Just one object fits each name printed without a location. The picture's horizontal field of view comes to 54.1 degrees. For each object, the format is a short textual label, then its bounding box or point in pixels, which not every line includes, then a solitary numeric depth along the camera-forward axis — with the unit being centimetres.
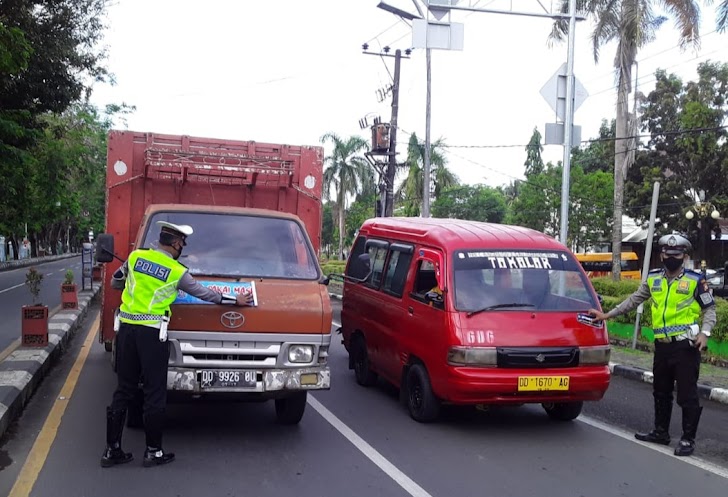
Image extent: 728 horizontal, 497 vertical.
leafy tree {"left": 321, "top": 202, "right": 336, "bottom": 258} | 9161
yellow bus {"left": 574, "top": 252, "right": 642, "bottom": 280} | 3362
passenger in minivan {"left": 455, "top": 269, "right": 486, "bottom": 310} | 698
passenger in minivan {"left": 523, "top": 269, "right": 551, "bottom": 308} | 712
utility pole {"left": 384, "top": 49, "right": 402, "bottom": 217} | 2677
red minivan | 664
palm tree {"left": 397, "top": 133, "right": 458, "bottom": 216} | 4512
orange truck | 584
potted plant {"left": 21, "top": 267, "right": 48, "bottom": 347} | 1059
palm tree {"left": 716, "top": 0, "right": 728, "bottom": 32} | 1645
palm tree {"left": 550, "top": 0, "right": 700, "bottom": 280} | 2091
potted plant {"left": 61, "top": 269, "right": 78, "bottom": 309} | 1672
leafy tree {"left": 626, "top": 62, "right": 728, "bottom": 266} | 3362
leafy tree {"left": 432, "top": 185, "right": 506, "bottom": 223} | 5384
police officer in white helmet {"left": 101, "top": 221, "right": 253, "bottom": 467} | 543
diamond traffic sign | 1373
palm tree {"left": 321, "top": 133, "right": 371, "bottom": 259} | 4872
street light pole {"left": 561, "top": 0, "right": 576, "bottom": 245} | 1362
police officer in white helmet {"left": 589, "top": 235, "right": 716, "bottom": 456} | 641
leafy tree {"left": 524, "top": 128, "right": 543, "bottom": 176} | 6562
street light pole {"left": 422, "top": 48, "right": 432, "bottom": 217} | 2520
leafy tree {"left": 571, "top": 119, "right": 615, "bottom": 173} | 4647
